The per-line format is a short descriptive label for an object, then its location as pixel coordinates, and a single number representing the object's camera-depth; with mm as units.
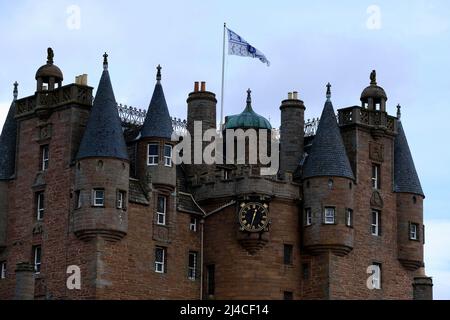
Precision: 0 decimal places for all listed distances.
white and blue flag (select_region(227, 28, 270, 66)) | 112812
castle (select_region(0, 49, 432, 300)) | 100375
